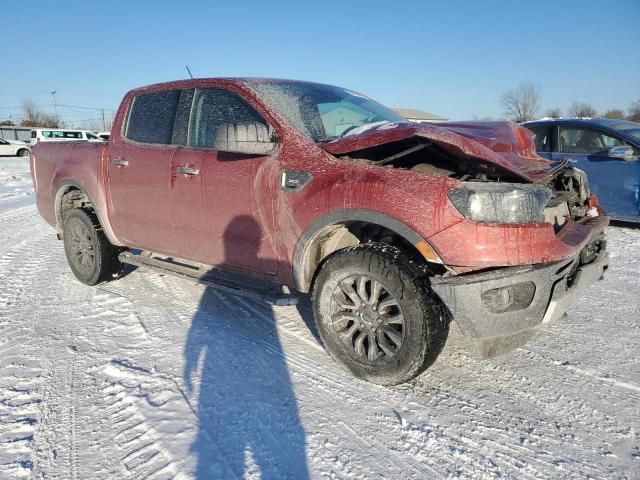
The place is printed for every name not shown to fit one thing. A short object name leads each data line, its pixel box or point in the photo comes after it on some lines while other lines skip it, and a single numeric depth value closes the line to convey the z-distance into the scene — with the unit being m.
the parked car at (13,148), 31.81
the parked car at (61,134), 34.84
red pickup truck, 2.50
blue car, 6.60
